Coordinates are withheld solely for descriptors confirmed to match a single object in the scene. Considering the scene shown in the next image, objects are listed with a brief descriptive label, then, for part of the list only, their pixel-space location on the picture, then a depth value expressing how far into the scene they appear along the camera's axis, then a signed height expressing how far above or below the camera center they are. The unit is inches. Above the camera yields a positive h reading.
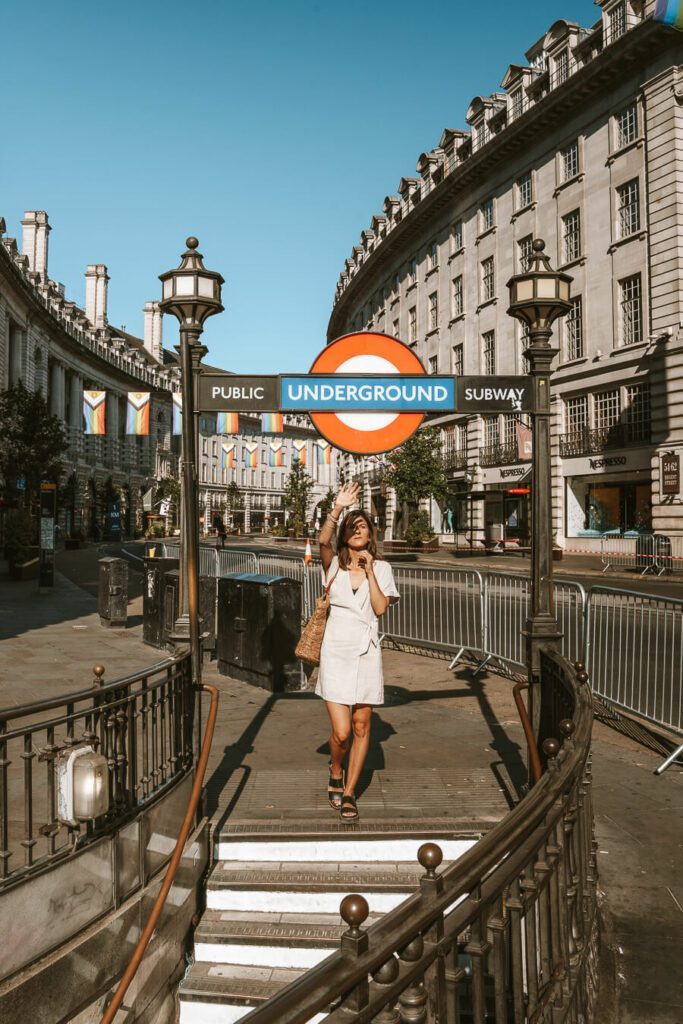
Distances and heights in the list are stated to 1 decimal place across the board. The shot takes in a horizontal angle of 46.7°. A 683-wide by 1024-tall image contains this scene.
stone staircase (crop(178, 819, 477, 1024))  176.4 -90.4
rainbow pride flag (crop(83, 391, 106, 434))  1290.6 +174.1
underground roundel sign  213.6 +40.7
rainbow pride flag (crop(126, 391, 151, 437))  1299.2 +173.9
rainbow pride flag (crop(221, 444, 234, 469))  2201.0 +174.4
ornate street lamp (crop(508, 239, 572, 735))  225.0 +26.6
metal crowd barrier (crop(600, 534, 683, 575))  983.6 -55.4
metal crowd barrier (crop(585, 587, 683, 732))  283.6 -53.1
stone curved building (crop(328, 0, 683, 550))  1102.4 +428.4
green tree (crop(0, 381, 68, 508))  1413.6 +138.4
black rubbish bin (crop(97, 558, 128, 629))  575.5 -55.9
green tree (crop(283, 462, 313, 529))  2842.0 +93.8
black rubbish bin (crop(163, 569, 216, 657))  475.2 -53.7
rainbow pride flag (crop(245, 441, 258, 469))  2340.1 +184.8
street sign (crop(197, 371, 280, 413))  218.5 +34.4
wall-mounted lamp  156.6 -53.5
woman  198.2 -30.1
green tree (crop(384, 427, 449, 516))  1508.4 +80.8
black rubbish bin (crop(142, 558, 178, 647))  496.7 -52.6
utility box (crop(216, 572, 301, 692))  365.7 -53.6
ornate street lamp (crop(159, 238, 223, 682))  213.2 +44.8
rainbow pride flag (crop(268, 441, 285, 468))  2261.3 +177.9
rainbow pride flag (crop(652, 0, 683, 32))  844.6 +535.5
